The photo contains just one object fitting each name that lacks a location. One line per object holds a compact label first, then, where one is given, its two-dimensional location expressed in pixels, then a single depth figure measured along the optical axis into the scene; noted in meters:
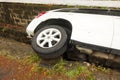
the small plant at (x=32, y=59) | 2.98
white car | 2.28
